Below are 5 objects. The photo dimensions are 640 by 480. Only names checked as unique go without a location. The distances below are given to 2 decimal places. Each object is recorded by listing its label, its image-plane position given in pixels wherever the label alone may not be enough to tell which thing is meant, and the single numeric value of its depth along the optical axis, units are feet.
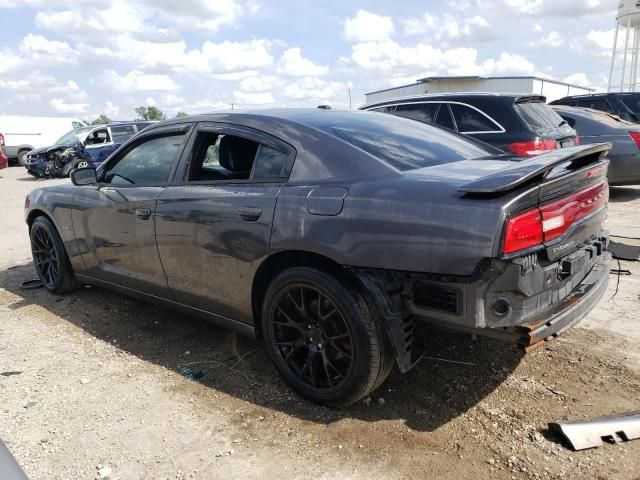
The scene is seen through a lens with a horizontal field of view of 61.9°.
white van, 81.97
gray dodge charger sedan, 7.70
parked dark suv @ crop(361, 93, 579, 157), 20.38
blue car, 51.96
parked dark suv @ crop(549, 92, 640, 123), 37.09
